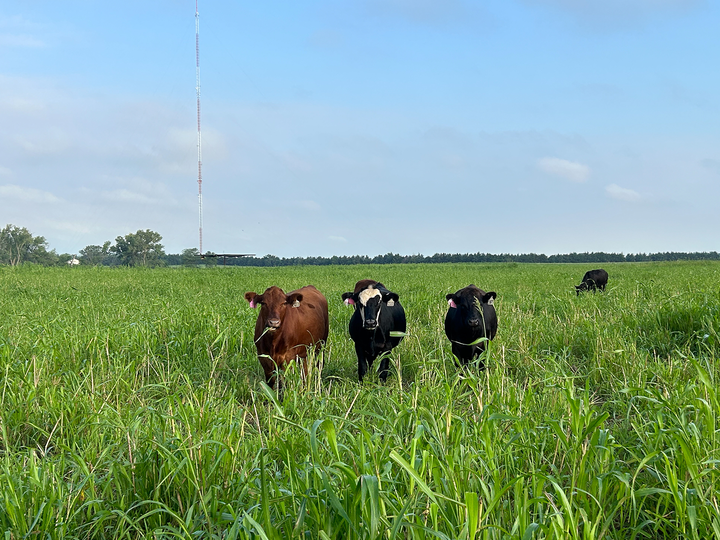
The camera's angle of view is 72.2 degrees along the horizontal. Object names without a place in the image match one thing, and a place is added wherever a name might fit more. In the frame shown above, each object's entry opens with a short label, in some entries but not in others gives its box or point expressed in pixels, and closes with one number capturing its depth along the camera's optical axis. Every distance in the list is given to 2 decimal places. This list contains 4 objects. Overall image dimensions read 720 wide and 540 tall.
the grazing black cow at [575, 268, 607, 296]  18.46
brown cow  6.58
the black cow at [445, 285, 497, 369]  7.13
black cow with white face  7.18
